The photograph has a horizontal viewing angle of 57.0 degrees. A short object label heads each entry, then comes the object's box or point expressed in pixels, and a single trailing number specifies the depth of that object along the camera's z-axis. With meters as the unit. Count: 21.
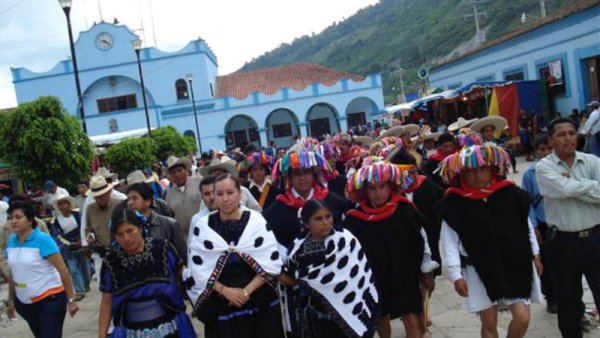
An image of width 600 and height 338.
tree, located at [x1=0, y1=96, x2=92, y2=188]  11.53
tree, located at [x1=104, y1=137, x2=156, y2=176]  17.44
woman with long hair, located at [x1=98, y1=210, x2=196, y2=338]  3.78
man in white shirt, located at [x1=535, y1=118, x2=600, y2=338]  4.12
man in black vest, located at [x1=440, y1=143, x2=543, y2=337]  3.97
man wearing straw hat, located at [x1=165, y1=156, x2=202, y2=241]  6.70
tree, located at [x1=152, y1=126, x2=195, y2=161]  23.36
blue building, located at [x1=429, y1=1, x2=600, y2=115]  18.48
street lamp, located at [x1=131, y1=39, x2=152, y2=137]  19.53
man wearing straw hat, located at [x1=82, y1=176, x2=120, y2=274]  6.03
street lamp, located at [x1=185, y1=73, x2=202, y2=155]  37.67
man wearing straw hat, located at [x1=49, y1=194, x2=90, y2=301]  8.63
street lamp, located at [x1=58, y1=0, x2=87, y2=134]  11.52
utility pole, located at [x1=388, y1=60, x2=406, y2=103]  65.43
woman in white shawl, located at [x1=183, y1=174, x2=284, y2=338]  3.74
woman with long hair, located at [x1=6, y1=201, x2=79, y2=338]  4.66
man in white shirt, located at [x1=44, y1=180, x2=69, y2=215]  9.74
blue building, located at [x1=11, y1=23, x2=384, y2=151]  40.78
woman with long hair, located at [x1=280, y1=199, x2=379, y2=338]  3.88
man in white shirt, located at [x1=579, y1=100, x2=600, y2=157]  11.04
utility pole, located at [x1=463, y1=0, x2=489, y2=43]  38.31
